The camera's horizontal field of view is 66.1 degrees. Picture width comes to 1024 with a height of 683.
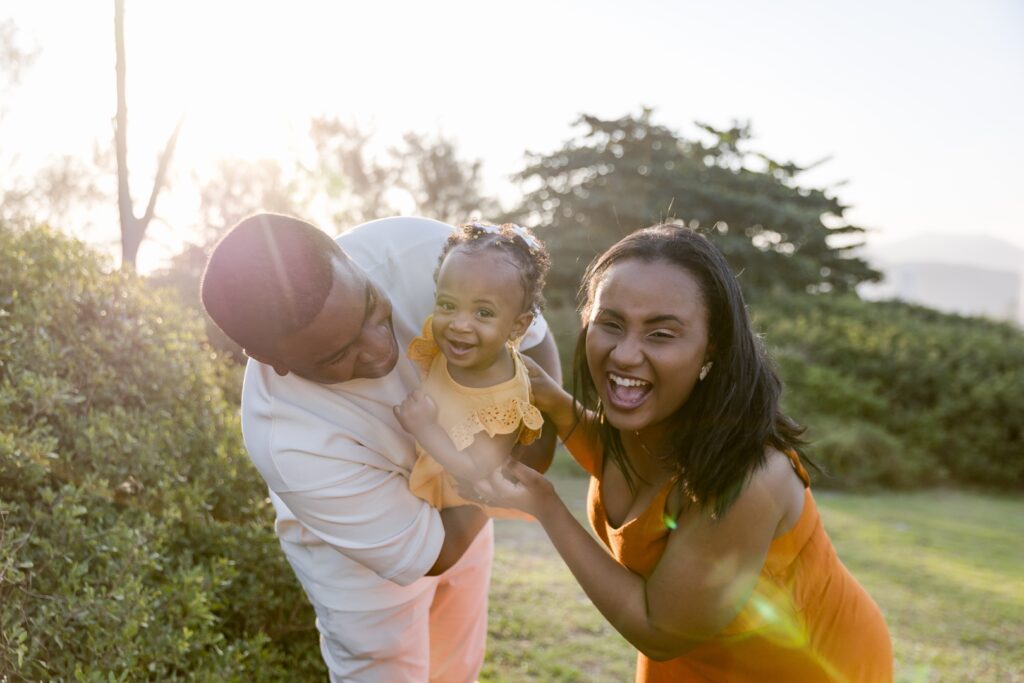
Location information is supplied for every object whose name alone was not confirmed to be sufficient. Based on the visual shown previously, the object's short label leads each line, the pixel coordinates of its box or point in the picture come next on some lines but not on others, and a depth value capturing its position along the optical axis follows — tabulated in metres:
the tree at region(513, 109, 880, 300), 22.62
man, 2.08
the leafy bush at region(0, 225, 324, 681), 2.51
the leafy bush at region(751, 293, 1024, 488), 11.55
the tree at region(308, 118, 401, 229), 27.58
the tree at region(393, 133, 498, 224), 29.56
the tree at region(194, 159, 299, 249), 20.12
